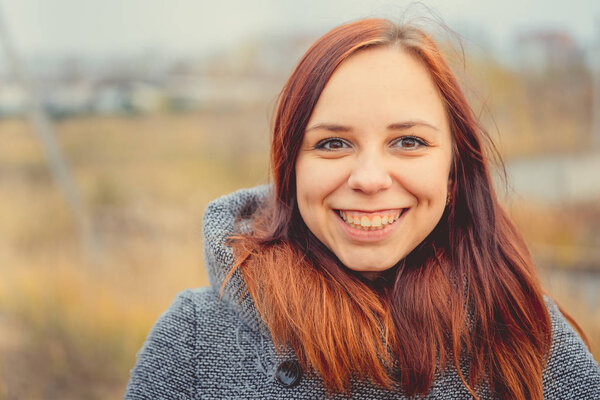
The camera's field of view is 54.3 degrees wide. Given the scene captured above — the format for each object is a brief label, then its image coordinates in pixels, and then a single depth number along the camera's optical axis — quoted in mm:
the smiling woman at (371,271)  1383
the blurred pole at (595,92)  4234
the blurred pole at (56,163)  4273
